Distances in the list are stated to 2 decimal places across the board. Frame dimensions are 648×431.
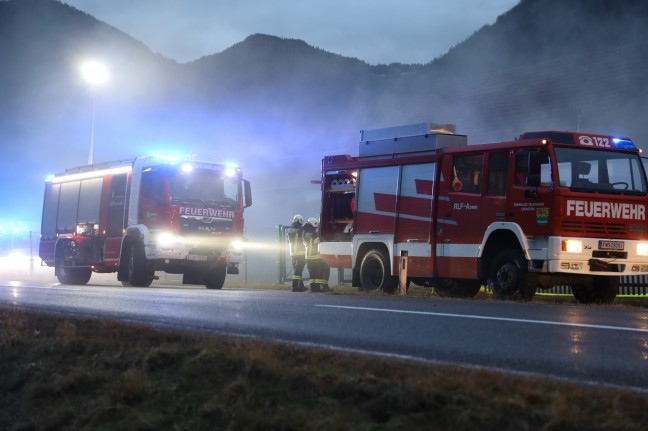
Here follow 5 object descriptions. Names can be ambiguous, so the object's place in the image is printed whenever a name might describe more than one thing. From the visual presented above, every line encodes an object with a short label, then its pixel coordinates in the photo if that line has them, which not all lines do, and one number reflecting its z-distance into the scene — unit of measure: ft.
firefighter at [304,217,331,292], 67.67
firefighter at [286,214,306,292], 69.26
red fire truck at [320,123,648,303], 48.47
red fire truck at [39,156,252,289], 68.54
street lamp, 118.73
